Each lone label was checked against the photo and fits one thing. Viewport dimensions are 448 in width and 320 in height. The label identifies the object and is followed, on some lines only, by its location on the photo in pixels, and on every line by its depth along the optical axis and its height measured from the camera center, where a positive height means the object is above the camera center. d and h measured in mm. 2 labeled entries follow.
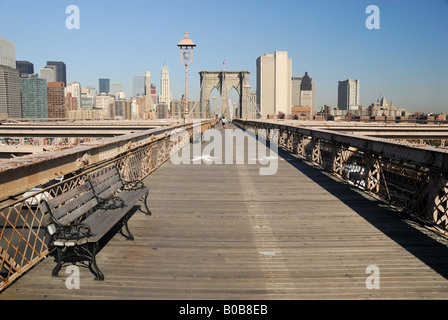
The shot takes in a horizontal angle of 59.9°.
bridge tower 78375 +8045
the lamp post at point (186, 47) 21406 +4184
